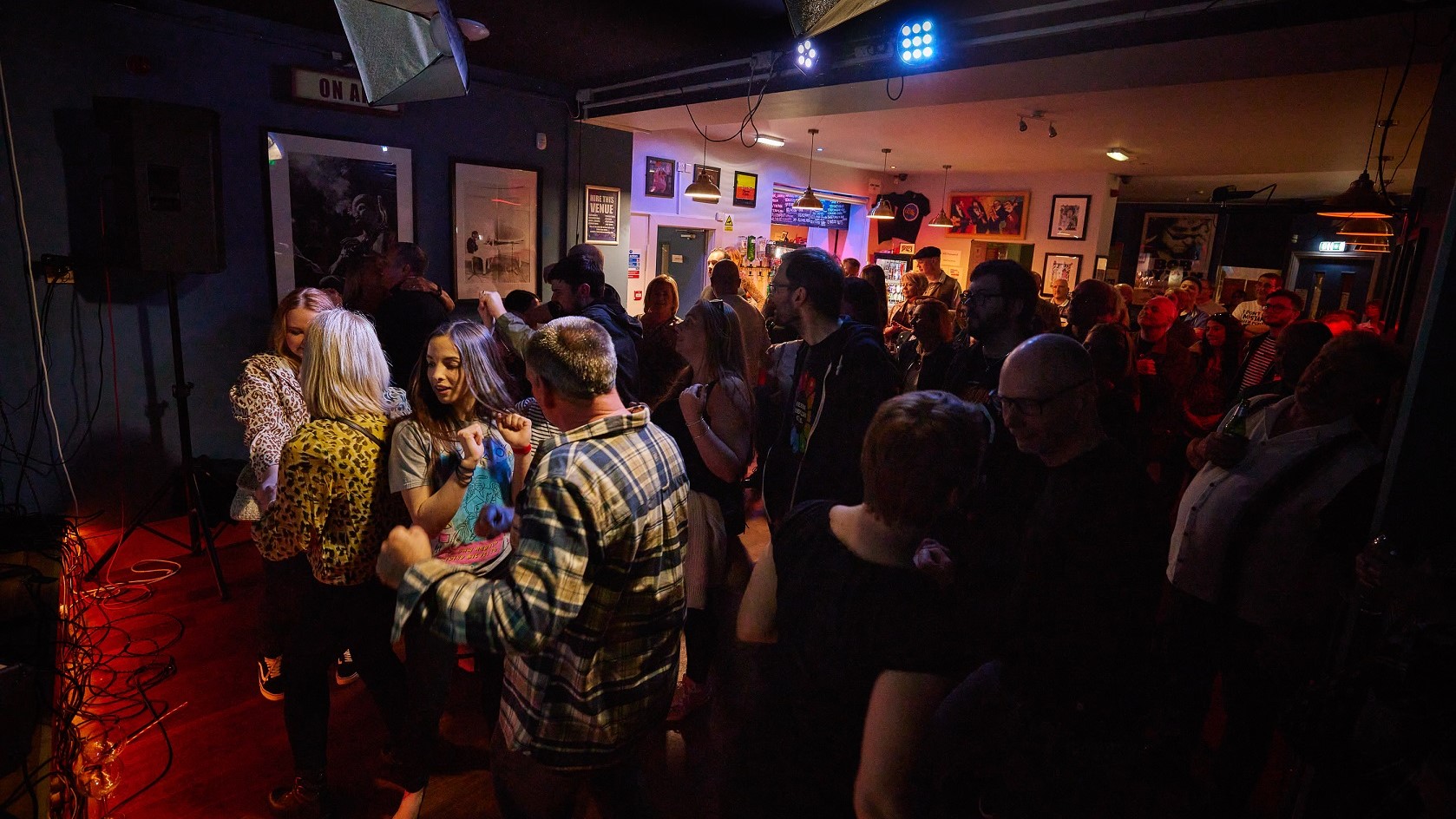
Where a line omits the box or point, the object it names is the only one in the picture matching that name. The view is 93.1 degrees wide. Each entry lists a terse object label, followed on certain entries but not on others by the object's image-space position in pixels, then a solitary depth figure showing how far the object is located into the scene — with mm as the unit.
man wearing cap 5598
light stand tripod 3494
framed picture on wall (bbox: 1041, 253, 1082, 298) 10219
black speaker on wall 3381
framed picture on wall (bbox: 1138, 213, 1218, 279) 13594
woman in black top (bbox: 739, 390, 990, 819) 1141
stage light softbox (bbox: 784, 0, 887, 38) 1758
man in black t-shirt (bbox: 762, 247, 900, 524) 2363
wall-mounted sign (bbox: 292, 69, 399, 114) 4316
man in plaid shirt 1271
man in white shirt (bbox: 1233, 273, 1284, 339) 6772
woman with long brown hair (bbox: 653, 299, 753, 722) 2418
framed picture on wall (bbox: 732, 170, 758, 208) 9281
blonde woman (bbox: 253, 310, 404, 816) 1859
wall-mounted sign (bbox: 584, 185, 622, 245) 6266
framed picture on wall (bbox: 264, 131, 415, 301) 4352
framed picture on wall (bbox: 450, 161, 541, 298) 5352
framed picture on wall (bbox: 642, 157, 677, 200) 8031
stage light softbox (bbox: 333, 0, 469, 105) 2449
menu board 10203
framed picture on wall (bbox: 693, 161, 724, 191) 8617
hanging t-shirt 11562
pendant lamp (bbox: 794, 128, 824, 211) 8277
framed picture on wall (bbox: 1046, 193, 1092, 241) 10047
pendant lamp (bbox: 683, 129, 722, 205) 6746
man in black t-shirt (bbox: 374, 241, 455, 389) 3744
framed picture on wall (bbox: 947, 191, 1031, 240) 10766
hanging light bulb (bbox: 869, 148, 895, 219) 9695
